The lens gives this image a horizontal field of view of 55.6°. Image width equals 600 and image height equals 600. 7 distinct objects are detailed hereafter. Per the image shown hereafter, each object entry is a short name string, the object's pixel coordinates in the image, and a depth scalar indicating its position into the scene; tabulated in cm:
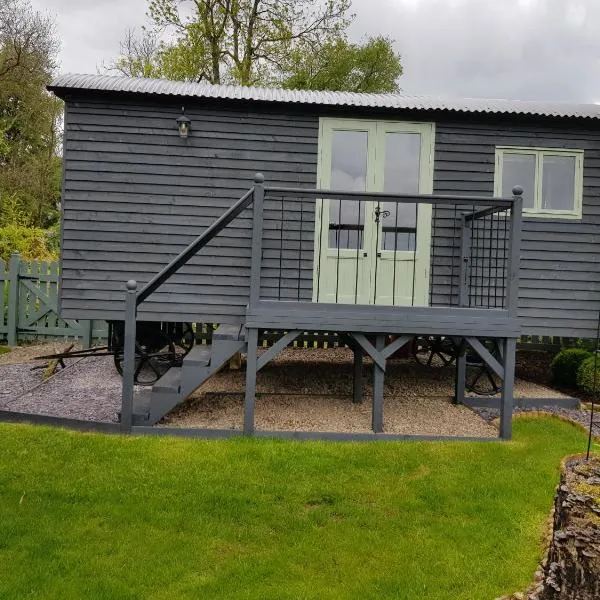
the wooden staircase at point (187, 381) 522
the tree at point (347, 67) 1900
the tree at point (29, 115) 1892
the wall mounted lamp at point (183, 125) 681
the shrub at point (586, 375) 731
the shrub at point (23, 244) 1255
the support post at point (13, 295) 1018
